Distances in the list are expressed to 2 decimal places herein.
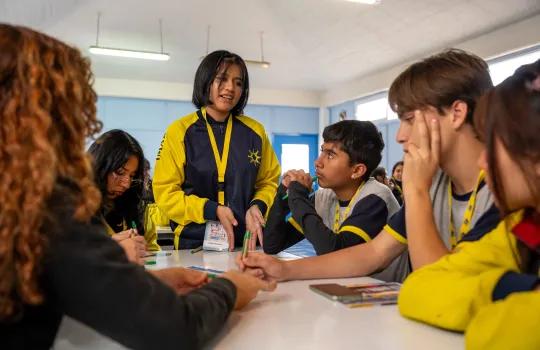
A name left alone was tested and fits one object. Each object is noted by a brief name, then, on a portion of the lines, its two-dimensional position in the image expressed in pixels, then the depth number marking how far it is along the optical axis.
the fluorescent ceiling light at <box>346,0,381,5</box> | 5.50
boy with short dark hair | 1.81
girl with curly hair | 0.59
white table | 0.76
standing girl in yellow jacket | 1.97
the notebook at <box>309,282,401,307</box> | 1.00
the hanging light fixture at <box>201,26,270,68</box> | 7.70
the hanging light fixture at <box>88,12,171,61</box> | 7.34
